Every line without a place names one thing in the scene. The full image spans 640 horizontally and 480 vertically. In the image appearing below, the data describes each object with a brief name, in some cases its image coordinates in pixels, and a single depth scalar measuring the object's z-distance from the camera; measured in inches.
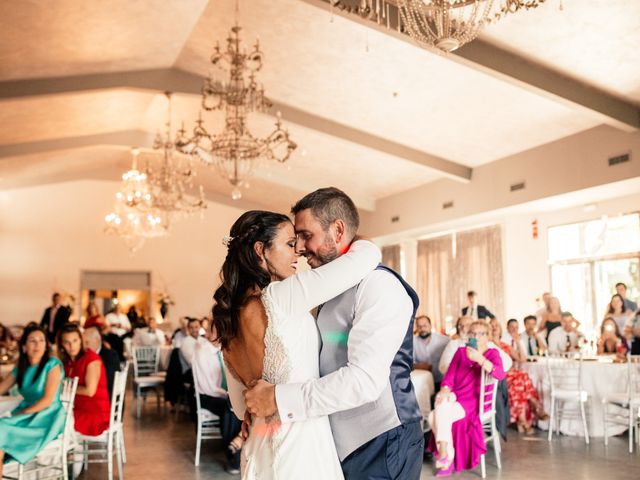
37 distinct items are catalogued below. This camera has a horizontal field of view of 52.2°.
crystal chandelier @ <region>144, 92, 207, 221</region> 353.9
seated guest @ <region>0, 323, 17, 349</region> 442.0
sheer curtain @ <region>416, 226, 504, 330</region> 501.7
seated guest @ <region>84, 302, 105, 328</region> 333.4
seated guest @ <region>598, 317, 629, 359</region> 342.3
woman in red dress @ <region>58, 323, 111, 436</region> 199.8
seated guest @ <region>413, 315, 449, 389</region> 268.4
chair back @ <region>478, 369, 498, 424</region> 209.2
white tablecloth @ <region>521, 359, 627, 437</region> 274.1
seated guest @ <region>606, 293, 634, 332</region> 362.0
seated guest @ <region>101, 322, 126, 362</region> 396.2
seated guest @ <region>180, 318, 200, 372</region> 323.7
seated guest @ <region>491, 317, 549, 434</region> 285.0
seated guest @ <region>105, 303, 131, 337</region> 525.2
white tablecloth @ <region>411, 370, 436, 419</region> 235.6
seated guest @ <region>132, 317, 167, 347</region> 470.1
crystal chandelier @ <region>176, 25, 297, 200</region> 252.5
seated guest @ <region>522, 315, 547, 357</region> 350.9
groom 65.5
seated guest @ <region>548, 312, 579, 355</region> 350.3
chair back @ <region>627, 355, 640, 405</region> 256.7
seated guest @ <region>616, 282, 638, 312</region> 367.6
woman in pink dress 205.8
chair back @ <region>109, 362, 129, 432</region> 201.9
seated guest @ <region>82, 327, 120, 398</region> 245.4
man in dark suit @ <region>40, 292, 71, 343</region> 469.4
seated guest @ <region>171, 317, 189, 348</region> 381.2
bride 67.9
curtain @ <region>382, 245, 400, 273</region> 605.5
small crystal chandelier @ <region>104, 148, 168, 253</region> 421.1
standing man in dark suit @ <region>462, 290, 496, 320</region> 395.9
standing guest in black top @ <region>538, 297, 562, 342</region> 375.6
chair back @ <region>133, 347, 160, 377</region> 399.9
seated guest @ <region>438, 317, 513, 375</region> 227.0
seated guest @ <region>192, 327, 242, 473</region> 231.0
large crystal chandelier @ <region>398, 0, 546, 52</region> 140.9
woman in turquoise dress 167.5
